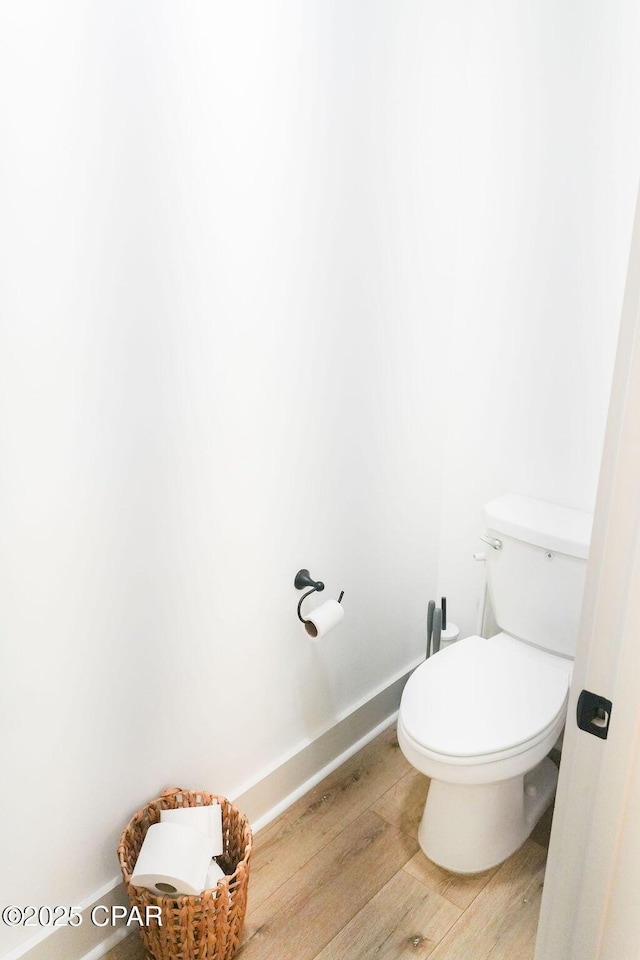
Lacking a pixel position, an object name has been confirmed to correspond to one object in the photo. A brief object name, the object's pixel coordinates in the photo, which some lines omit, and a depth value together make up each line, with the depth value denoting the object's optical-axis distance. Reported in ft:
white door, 2.33
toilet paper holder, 5.81
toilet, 5.22
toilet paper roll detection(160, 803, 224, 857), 4.92
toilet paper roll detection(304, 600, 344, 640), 5.72
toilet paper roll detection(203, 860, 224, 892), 4.73
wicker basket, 4.49
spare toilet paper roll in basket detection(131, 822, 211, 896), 4.44
